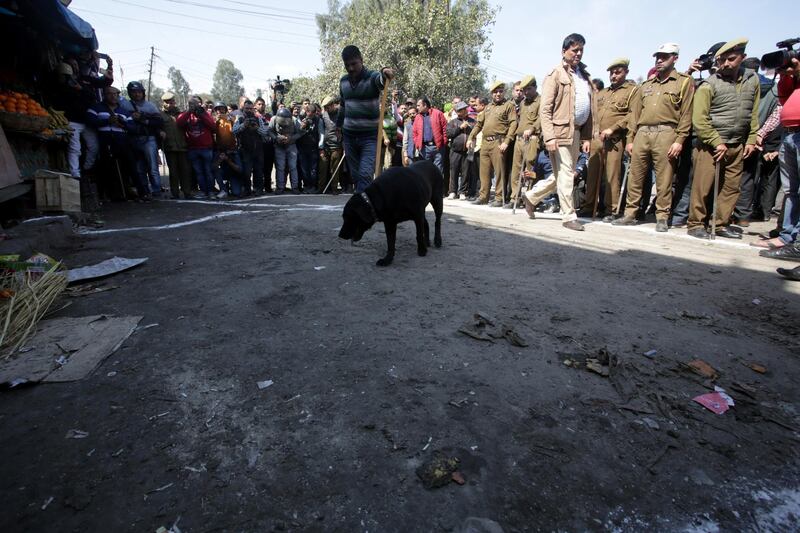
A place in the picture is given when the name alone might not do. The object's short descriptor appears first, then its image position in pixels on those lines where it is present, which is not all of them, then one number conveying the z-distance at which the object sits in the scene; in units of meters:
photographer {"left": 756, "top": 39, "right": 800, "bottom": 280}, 4.46
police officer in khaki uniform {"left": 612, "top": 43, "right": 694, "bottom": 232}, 5.61
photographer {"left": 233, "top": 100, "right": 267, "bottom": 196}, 9.41
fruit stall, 5.33
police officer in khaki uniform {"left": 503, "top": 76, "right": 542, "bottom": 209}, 7.55
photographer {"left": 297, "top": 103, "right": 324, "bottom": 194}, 10.62
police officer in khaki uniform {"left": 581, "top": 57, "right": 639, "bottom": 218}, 6.59
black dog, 3.79
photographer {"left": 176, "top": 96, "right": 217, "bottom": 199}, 8.84
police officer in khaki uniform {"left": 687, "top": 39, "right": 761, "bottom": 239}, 5.28
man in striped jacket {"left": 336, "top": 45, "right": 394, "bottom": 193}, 5.20
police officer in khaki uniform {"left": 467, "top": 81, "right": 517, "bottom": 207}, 8.34
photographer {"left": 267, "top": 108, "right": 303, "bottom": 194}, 9.98
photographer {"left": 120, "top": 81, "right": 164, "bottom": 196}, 8.06
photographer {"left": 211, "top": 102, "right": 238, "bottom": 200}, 9.38
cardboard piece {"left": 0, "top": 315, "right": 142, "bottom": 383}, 2.13
